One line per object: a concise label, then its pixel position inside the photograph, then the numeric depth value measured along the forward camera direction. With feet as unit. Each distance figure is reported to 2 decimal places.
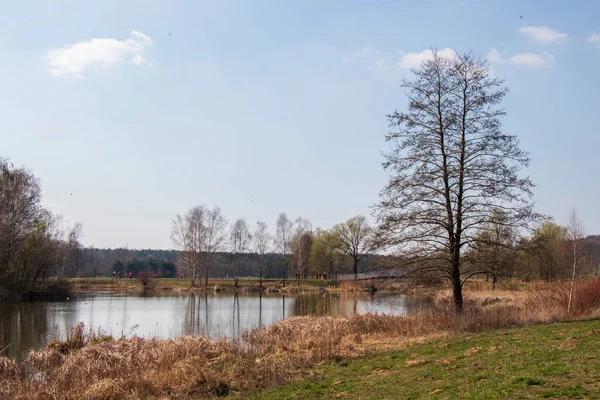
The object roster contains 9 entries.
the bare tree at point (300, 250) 268.41
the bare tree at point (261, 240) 284.78
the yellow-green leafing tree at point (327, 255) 275.39
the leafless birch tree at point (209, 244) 246.86
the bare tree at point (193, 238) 245.24
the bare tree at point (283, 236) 284.41
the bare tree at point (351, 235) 270.92
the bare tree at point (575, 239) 58.80
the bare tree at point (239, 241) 290.11
